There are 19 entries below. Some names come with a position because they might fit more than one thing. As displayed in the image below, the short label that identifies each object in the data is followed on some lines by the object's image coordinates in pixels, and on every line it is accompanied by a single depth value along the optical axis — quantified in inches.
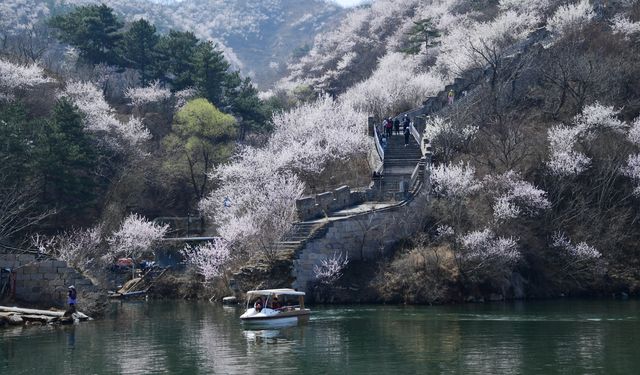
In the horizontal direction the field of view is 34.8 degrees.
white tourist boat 1518.2
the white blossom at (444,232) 1913.1
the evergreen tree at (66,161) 2261.3
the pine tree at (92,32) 3191.4
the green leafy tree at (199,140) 2728.8
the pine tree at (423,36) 3489.2
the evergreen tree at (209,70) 3009.4
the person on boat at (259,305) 1536.7
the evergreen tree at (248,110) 3016.7
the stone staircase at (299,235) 1860.2
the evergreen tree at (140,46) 3238.2
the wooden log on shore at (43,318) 1517.0
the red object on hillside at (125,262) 2236.5
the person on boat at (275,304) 1568.5
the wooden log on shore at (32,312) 1503.4
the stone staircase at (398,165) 2055.9
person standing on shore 1515.7
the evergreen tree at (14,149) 2198.6
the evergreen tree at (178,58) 3120.1
